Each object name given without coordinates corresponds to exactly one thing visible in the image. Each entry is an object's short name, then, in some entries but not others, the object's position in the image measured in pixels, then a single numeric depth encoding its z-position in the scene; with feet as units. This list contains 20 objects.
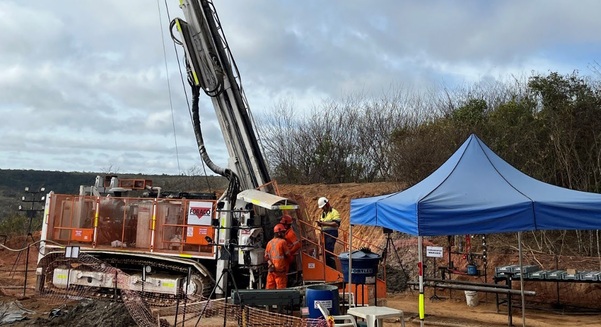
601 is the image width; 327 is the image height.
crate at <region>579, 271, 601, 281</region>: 33.60
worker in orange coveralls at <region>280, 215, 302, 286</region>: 31.48
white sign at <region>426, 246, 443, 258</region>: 38.89
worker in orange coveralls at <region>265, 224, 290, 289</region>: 30.71
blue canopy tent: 23.67
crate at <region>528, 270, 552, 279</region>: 34.91
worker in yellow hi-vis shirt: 37.86
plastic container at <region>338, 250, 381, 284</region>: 30.22
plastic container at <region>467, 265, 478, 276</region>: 39.24
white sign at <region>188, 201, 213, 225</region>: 36.01
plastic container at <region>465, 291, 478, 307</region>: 39.55
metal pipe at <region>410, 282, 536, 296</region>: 31.19
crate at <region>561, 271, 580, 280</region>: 34.26
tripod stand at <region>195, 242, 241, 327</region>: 33.19
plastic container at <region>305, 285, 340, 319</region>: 25.58
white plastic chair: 21.68
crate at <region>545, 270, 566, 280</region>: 34.61
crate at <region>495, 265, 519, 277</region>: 34.71
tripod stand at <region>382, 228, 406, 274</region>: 47.06
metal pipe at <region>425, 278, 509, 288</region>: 34.64
